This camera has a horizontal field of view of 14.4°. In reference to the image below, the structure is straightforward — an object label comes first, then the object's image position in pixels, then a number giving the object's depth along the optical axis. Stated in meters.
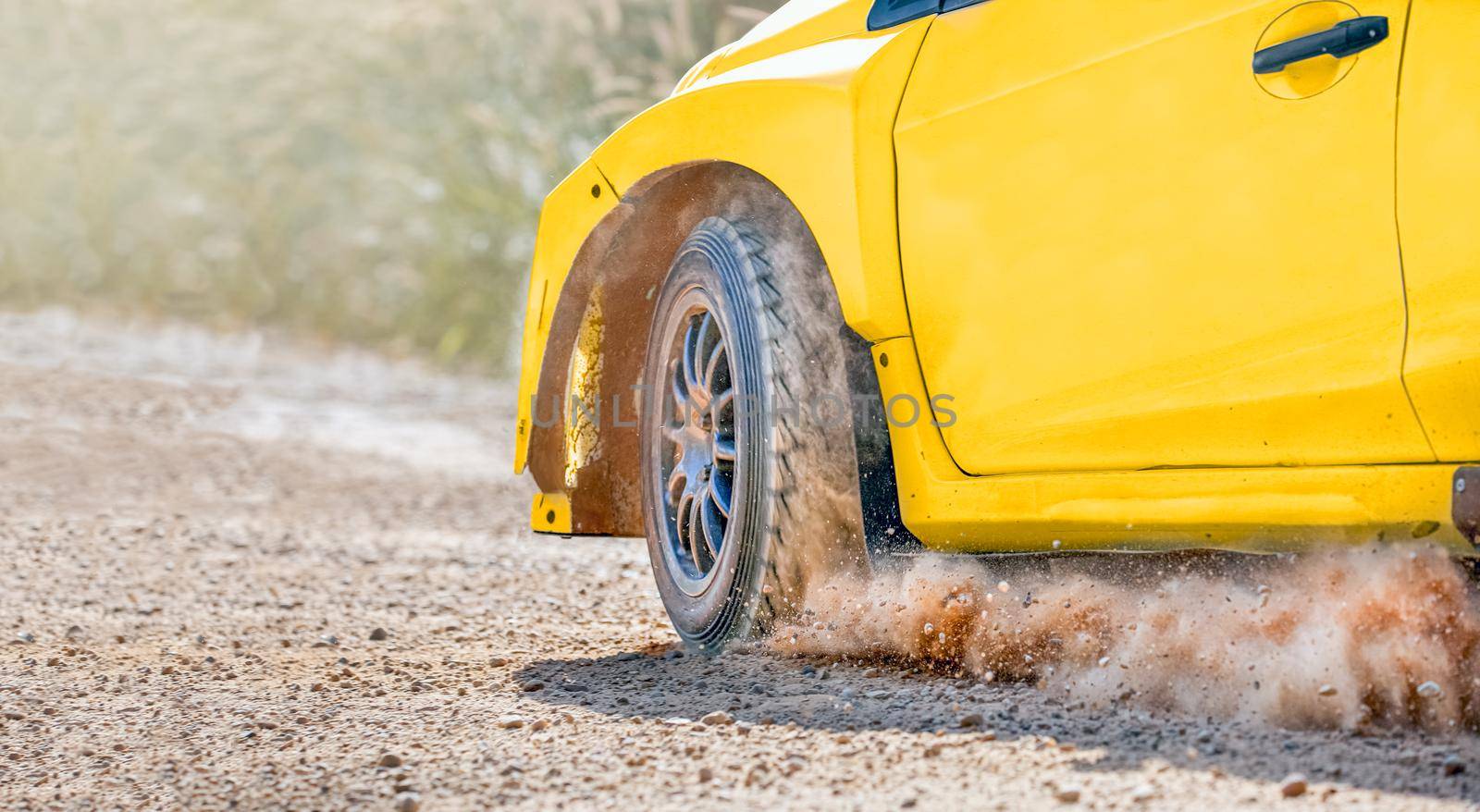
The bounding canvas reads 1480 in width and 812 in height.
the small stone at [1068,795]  7.43
